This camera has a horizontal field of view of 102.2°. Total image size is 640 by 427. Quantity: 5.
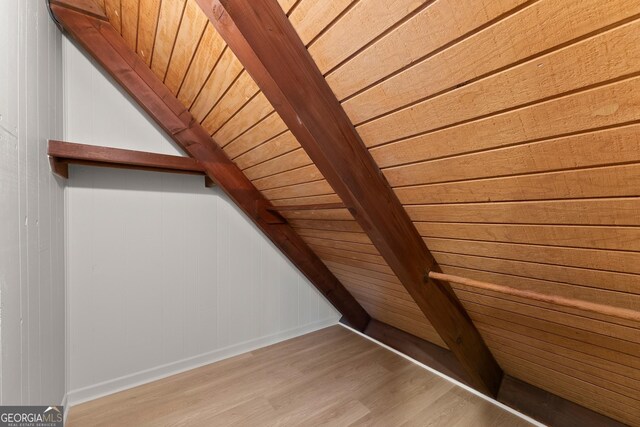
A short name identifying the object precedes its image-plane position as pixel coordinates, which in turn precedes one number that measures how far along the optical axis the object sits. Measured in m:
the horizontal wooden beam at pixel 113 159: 1.24
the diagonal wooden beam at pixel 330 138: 0.78
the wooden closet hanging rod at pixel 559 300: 0.80
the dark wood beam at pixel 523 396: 1.38
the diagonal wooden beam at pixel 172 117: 1.29
